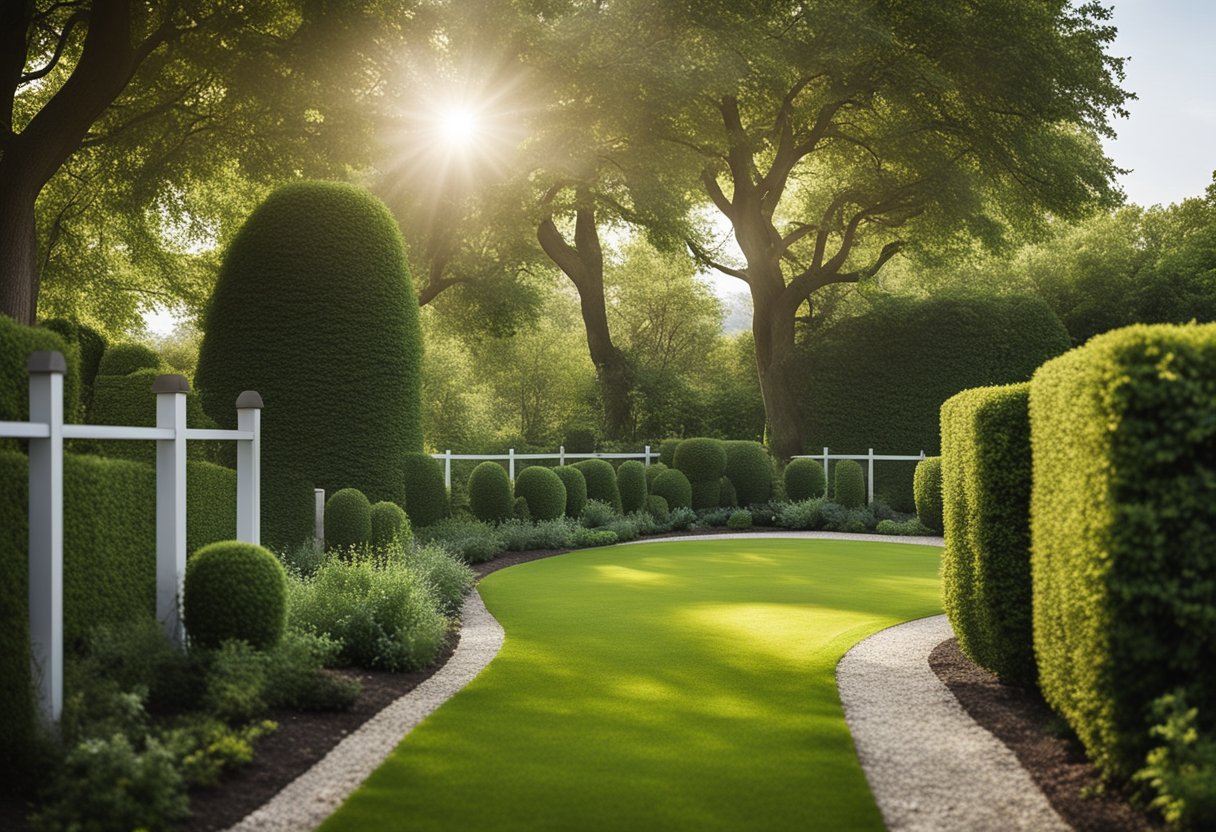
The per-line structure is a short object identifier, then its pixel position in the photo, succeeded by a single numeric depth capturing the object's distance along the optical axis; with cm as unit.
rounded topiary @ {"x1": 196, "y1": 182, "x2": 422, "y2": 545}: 1205
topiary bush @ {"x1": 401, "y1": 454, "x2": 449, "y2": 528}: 1411
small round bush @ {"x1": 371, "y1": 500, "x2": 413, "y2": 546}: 1169
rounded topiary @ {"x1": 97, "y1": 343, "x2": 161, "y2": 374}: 1098
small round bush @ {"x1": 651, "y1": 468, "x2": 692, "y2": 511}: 2120
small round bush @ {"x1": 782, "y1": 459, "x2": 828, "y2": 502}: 2238
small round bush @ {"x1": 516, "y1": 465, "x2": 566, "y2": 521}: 1784
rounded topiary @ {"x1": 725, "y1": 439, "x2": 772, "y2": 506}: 2262
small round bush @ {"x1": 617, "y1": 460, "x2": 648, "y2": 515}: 2041
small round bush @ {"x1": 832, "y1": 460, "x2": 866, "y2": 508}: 2159
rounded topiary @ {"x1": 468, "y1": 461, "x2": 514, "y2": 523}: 1714
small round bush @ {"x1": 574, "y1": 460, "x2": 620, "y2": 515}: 1984
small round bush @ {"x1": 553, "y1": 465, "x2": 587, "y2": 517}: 1889
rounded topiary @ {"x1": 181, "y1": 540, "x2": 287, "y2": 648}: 619
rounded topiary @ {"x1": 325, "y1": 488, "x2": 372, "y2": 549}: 1152
